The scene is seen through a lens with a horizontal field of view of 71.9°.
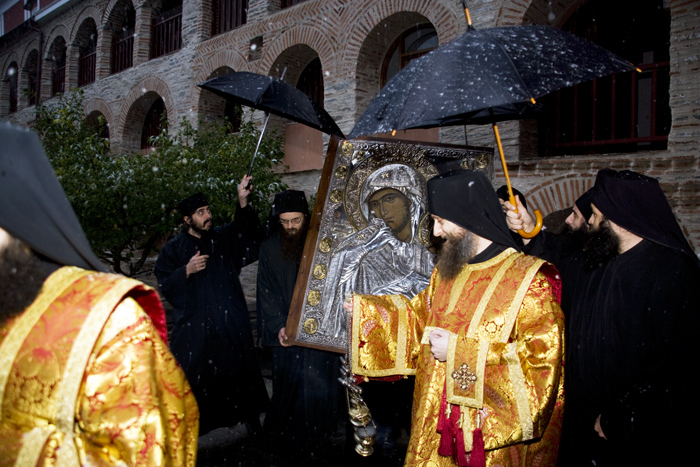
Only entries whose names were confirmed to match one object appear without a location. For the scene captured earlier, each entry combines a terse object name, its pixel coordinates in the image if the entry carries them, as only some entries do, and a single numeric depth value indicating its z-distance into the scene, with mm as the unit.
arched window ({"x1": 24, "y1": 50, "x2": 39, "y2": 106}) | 17750
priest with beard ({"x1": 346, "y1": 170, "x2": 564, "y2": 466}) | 2008
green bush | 5793
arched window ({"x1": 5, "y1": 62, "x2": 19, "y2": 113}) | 18922
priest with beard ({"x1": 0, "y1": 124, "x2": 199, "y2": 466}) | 1172
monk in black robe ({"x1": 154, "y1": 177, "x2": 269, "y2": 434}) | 3984
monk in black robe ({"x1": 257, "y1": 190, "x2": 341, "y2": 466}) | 3650
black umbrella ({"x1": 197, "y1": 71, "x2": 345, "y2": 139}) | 3363
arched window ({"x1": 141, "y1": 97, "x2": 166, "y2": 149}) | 12742
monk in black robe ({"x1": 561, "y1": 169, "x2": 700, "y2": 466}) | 2025
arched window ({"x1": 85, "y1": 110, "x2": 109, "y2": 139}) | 13888
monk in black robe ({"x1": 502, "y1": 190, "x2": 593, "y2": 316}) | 2572
